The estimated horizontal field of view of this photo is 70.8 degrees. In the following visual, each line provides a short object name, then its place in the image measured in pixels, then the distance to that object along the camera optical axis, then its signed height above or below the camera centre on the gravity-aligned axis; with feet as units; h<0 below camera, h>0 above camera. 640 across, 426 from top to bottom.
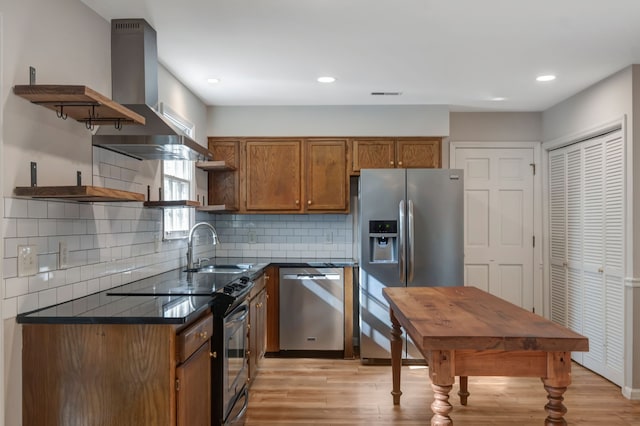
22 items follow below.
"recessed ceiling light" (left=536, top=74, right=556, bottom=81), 12.15 +3.75
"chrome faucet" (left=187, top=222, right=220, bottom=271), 11.41 -1.01
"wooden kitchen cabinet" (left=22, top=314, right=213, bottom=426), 5.98 -2.14
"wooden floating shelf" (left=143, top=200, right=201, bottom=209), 9.70 +0.23
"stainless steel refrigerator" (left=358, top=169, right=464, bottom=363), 13.71 -0.65
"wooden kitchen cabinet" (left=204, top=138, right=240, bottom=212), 15.19 +1.19
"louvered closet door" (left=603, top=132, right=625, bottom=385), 11.69 -1.10
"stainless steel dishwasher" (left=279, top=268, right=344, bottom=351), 14.19 -2.98
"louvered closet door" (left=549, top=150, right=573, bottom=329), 14.76 -0.60
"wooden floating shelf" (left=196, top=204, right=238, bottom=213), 12.88 +0.19
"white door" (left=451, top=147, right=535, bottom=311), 16.21 -0.19
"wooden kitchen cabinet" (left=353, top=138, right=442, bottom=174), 15.15 +2.11
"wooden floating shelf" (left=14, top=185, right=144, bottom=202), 6.00 +0.30
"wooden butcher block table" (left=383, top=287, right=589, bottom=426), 6.24 -1.93
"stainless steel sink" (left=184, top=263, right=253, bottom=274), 12.34 -1.55
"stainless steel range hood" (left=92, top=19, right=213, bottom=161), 7.94 +2.37
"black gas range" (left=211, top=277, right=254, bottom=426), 7.70 -2.59
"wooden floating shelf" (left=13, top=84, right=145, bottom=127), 5.80 +1.55
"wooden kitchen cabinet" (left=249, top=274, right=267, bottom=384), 10.91 -2.89
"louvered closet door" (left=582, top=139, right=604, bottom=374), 12.70 -1.09
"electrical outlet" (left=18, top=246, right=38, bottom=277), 6.15 -0.65
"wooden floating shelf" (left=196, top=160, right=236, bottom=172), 13.70 +1.52
